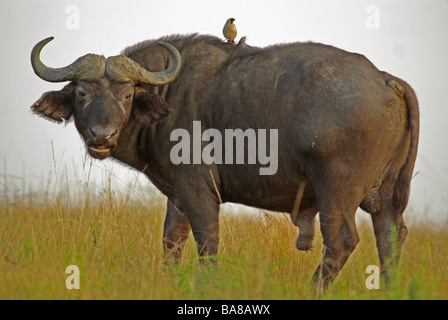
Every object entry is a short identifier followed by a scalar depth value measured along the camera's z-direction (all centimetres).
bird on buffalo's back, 2006
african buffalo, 1353
